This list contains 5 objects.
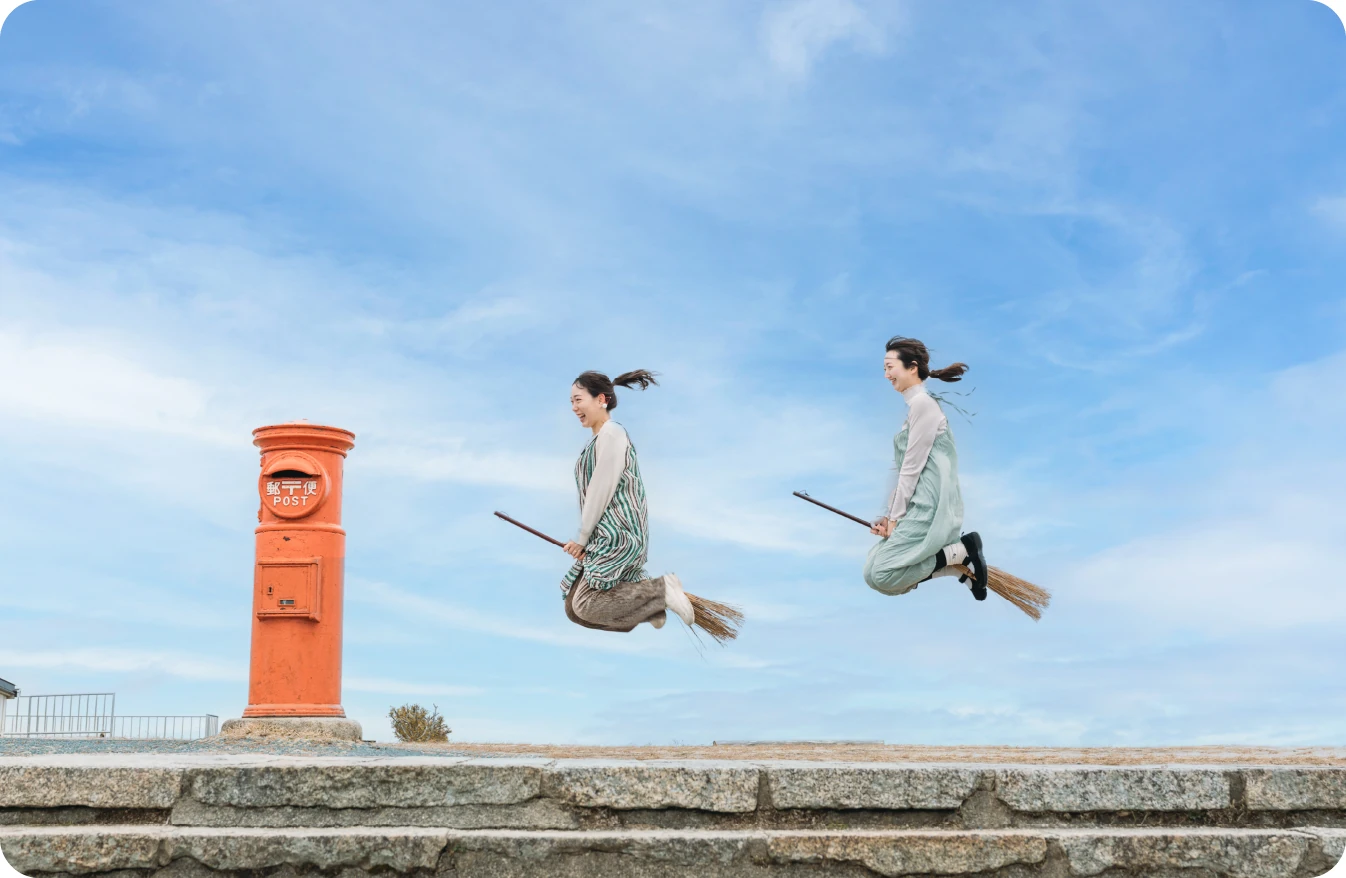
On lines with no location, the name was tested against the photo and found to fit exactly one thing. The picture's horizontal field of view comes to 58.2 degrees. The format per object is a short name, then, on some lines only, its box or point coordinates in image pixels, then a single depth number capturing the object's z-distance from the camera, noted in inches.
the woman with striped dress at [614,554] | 299.3
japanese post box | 458.9
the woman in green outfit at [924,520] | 289.3
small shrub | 503.5
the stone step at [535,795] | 202.8
